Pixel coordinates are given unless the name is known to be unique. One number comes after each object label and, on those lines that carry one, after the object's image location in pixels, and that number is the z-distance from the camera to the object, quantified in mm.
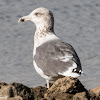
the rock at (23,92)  12148
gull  13203
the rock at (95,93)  12117
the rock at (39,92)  12631
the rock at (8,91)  11852
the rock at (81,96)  11648
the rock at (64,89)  12117
